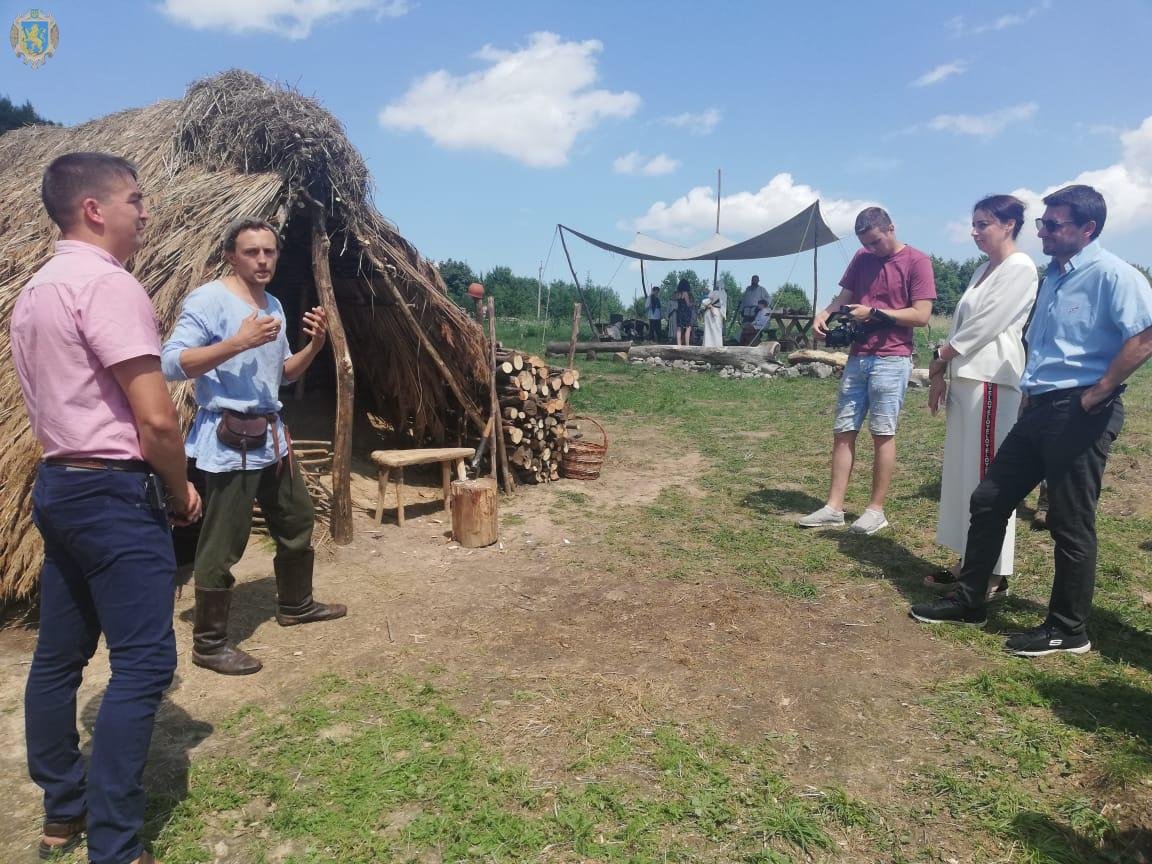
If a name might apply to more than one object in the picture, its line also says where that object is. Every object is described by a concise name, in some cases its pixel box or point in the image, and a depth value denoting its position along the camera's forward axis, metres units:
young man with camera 4.59
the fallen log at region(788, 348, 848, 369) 14.21
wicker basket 6.47
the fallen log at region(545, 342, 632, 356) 16.58
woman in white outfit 3.61
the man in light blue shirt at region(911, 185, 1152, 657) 3.00
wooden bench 5.28
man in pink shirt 1.88
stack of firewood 6.18
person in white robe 16.88
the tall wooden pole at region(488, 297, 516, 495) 5.95
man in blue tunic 3.05
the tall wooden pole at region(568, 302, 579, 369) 7.76
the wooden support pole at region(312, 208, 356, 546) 4.71
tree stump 4.79
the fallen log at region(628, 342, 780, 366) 14.95
